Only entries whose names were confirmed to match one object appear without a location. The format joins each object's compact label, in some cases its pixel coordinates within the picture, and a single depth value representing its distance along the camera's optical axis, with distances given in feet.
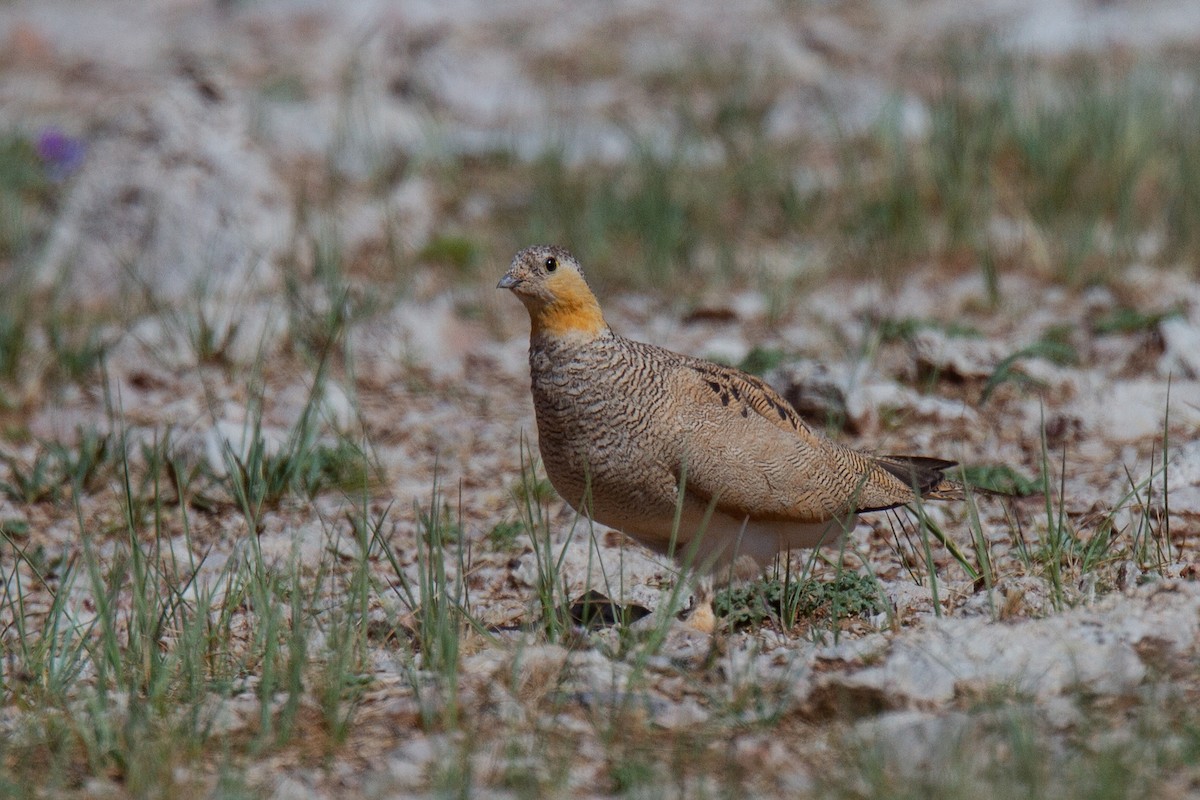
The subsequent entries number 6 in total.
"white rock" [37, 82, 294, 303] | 50.49
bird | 29.30
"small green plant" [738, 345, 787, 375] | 42.37
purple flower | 54.95
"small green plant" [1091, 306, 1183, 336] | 43.19
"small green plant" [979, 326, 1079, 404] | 40.06
